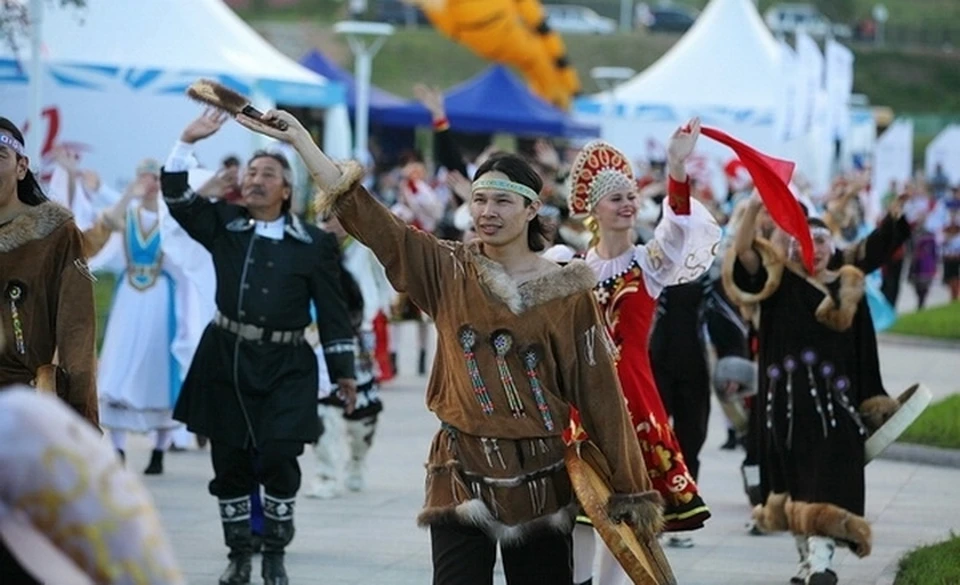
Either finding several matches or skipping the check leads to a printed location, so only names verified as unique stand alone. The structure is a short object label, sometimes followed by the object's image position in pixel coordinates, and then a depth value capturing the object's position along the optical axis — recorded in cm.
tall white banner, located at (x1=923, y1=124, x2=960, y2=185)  4919
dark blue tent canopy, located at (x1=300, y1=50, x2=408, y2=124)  3603
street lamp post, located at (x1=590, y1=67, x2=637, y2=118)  3512
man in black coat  830
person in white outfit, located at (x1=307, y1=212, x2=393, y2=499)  1161
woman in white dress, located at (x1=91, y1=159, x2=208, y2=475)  1230
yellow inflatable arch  3194
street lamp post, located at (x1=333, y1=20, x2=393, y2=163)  2945
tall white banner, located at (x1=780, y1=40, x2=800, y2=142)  2814
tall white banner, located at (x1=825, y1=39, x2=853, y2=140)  2994
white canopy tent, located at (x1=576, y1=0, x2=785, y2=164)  3619
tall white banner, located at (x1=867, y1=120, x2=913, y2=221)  3778
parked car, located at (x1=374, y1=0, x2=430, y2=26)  7231
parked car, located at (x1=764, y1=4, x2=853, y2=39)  6331
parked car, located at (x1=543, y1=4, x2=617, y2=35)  7244
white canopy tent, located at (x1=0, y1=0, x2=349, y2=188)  2367
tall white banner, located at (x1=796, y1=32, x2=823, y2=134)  2828
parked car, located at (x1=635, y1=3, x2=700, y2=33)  7562
